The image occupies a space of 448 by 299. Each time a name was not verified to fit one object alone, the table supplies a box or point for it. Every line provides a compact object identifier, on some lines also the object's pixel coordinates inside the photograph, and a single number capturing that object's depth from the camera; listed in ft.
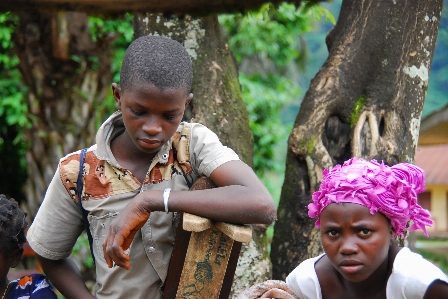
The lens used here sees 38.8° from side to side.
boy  7.53
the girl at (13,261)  9.37
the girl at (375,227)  7.90
